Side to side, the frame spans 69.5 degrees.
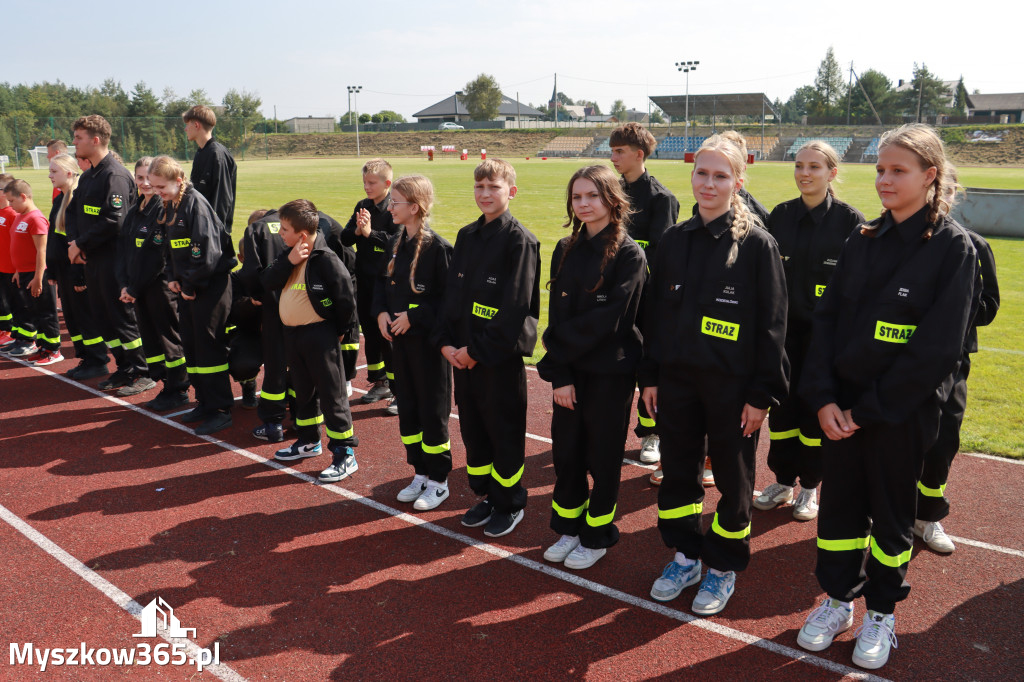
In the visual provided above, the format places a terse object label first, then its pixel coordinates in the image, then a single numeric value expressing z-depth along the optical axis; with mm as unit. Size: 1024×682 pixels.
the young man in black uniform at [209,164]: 7531
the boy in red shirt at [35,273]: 8289
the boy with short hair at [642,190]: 5098
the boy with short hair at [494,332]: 4246
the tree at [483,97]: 107562
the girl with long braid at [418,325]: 4785
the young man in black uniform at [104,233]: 7199
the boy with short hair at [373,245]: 6430
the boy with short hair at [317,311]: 5344
